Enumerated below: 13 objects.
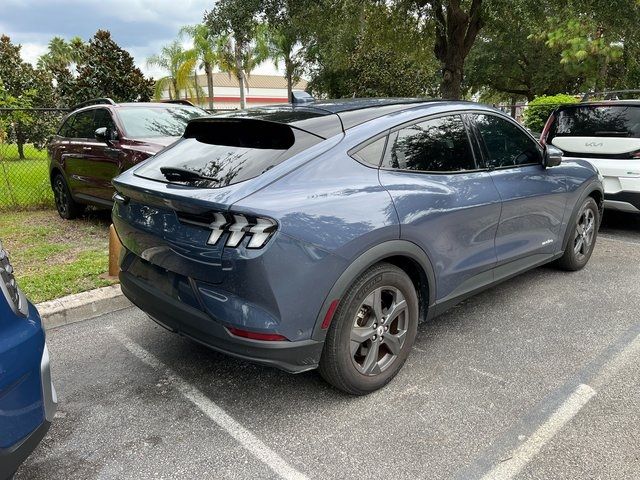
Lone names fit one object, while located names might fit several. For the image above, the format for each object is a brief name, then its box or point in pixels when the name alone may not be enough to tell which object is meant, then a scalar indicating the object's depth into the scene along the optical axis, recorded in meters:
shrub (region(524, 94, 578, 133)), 12.29
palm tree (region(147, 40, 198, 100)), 33.66
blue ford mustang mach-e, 2.38
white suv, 6.04
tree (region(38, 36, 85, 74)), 45.69
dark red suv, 6.04
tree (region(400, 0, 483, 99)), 10.04
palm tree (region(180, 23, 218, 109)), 32.96
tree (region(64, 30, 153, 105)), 14.83
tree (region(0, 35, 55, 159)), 8.09
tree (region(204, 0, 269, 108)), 10.48
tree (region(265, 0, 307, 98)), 10.30
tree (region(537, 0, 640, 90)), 8.48
